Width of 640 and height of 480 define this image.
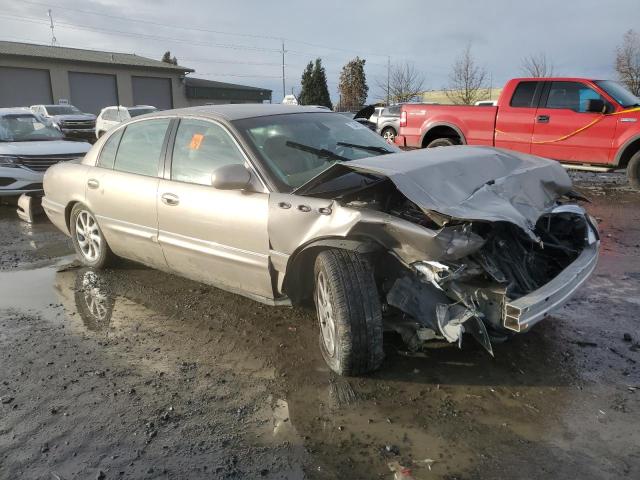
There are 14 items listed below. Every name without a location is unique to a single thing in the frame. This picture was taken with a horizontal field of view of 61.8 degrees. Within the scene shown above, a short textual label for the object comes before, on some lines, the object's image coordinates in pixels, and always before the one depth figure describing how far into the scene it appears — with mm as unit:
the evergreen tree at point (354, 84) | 45938
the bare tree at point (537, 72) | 34375
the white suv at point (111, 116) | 21406
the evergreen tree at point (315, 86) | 44438
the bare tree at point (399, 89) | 44906
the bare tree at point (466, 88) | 37469
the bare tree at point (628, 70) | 27172
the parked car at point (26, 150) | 8664
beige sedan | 3018
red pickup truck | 9102
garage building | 32400
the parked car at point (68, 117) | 22062
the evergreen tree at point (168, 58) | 59184
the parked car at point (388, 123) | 19172
